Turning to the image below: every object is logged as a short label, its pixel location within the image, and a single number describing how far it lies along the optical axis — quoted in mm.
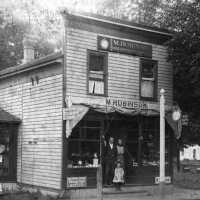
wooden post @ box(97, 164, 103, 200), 12852
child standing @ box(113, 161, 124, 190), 17625
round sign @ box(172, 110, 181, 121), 14602
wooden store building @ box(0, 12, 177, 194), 17078
